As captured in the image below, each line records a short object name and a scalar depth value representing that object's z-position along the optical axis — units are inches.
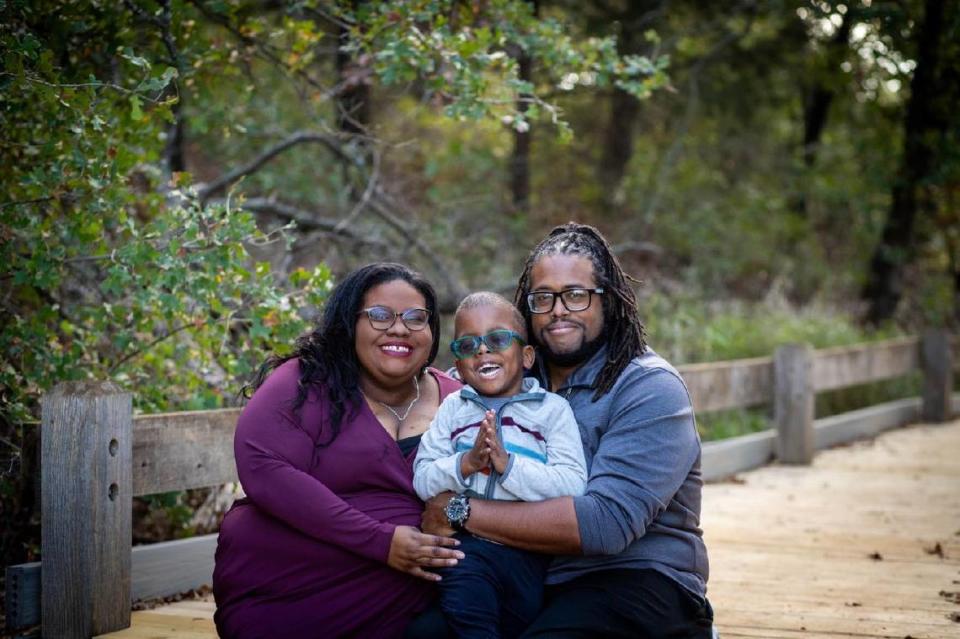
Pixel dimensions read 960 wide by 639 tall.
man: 124.0
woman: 128.5
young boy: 124.6
